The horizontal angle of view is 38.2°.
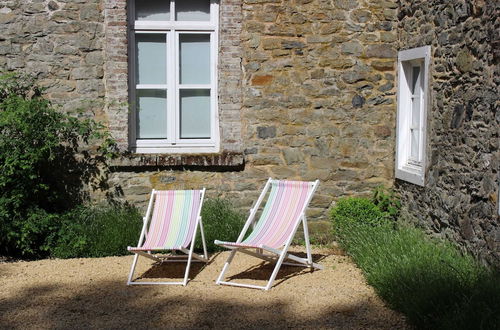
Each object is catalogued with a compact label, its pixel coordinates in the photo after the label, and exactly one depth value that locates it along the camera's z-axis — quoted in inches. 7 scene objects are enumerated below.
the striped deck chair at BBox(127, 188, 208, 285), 266.2
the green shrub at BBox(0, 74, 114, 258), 301.0
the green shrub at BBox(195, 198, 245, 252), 317.4
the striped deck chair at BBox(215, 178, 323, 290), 264.4
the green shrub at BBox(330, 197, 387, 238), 322.7
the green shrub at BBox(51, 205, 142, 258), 307.0
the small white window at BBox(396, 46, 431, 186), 317.1
